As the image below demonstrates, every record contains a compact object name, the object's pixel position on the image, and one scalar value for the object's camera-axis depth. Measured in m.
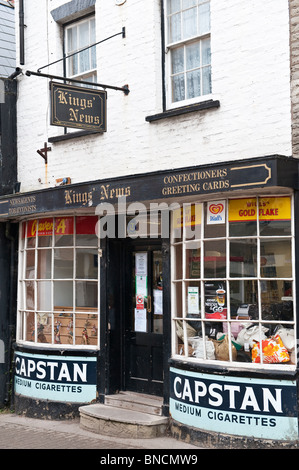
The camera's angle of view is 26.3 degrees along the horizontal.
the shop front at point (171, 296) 7.03
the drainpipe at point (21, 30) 10.46
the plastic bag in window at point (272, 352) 7.01
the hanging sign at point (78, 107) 8.24
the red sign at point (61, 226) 9.39
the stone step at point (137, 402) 8.39
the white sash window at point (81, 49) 9.73
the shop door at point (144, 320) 8.88
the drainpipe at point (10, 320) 10.22
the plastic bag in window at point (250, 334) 7.20
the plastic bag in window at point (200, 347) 7.64
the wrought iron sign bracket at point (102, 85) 8.42
